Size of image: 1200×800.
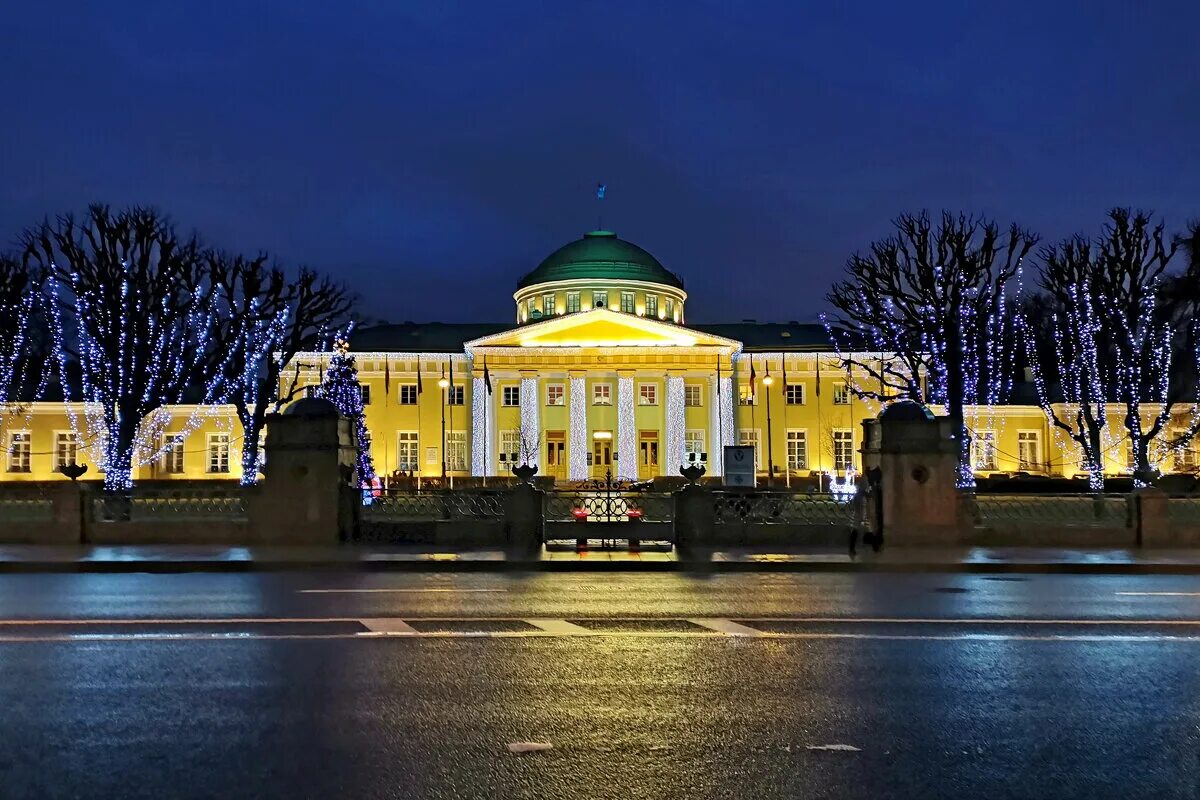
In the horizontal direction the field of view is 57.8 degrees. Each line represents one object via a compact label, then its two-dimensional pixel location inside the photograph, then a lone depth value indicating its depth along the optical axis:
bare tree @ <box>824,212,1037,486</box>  42.62
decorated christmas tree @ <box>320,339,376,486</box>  49.17
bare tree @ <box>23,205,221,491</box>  42.62
